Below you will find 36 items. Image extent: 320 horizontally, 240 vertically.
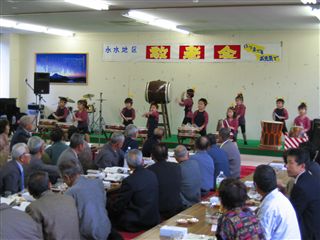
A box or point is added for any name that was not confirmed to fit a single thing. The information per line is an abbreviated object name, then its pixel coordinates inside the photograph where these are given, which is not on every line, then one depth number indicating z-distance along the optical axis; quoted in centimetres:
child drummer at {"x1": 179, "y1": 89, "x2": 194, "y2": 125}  1366
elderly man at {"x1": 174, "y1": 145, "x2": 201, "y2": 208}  569
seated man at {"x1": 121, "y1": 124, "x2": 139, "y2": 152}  793
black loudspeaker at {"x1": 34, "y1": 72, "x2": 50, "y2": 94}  1530
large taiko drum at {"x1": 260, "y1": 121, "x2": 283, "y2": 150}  1227
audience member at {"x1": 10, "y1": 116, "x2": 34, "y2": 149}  765
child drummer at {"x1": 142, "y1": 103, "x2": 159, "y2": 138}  1287
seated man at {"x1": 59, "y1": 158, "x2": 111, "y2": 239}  394
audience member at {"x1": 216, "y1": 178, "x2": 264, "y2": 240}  283
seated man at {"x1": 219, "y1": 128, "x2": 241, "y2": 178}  743
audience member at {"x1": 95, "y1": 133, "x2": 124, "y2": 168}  669
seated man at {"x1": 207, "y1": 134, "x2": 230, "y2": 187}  695
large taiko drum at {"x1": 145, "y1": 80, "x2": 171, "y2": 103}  1380
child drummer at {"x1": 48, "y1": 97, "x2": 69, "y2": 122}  1354
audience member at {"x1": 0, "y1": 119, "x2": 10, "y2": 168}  620
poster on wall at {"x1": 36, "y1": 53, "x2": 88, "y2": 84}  1619
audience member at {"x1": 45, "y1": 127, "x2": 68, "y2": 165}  674
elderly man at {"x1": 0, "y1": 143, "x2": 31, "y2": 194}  507
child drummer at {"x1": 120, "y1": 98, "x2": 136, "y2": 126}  1329
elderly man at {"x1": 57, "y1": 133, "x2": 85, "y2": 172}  618
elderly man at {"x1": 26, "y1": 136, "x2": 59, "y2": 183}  549
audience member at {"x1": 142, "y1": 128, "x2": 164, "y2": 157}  801
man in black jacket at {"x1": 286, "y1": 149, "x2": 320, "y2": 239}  392
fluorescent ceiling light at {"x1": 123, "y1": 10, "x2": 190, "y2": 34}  1128
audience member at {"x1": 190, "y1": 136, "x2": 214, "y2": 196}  642
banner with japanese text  1396
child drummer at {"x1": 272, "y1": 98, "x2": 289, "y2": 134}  1283
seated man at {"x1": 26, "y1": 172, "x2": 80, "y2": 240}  340
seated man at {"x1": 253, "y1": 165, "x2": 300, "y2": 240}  326
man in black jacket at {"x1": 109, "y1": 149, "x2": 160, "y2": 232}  466
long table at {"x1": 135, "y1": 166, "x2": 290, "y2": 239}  362
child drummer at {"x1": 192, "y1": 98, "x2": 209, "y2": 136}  1228
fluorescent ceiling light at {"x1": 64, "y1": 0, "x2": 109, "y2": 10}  956
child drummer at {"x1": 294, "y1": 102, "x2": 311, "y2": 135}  1220
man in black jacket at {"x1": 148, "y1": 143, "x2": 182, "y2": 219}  520
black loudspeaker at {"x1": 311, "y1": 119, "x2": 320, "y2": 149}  1029
